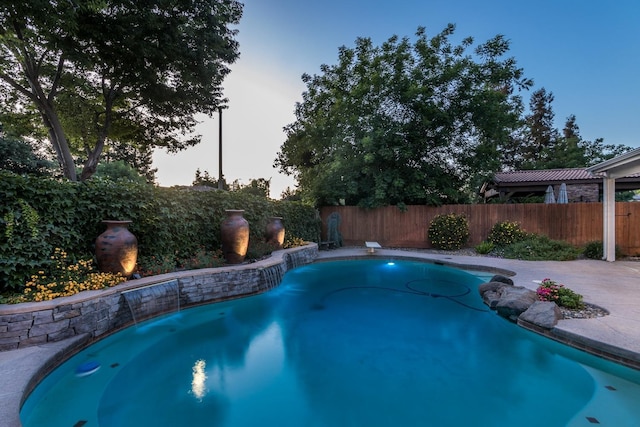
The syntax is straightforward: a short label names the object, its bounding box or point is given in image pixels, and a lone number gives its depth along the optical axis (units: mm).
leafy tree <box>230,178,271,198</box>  20992
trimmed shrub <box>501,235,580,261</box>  8547
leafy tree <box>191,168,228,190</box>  24975
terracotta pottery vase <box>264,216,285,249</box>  8383
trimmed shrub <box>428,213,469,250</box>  10805
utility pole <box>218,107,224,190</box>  13859
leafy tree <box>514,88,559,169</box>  25698
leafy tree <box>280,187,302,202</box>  17959
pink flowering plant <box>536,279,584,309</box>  4207
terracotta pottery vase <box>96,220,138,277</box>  4109
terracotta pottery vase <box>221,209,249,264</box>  6047
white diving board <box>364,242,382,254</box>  10316
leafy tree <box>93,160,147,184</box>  19594
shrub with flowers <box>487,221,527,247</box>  10062
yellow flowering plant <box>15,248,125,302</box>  3314
